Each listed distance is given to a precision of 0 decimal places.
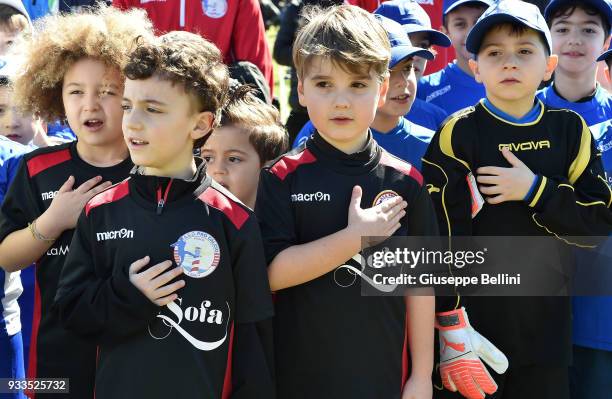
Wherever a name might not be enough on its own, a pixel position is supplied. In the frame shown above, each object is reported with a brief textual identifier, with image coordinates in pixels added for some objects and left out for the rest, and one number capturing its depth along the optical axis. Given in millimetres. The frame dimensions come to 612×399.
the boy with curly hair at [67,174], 3367
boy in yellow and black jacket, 3592
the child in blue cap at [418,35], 4625
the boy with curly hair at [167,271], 2904
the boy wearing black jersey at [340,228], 3133
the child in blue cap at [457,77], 4961
